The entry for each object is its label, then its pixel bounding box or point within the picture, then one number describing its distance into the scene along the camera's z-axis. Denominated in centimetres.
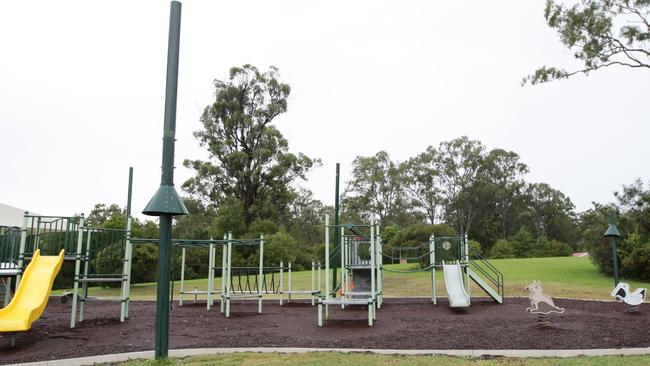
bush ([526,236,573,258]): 4540
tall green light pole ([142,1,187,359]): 645
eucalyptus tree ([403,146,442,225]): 5341
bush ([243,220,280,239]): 3244
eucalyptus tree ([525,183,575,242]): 5791
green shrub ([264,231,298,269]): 2867
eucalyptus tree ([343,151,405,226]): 5169
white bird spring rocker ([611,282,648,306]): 1197
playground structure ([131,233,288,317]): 1288
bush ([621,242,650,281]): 1816
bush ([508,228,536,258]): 4528
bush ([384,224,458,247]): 2750
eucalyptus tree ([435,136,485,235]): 5338
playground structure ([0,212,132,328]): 1059
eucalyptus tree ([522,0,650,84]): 1783
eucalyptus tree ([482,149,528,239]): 5394
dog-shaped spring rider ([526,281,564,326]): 1039
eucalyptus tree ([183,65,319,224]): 3522
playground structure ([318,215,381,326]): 1288
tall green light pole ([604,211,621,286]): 1485
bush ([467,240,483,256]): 3160
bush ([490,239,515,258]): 4328
